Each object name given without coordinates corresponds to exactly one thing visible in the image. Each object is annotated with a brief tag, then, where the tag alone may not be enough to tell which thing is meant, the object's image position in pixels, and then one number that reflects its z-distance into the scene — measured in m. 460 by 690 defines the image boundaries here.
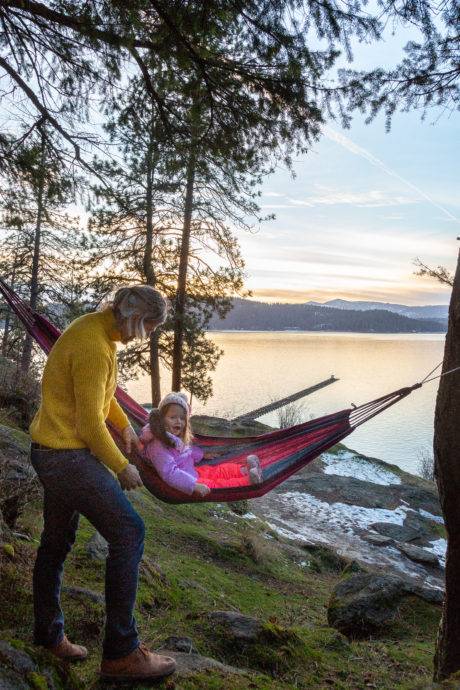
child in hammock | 2.78
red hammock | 3.14
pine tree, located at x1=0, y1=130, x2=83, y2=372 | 14.39
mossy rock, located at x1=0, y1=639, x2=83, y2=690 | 1.47
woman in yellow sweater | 1.65
